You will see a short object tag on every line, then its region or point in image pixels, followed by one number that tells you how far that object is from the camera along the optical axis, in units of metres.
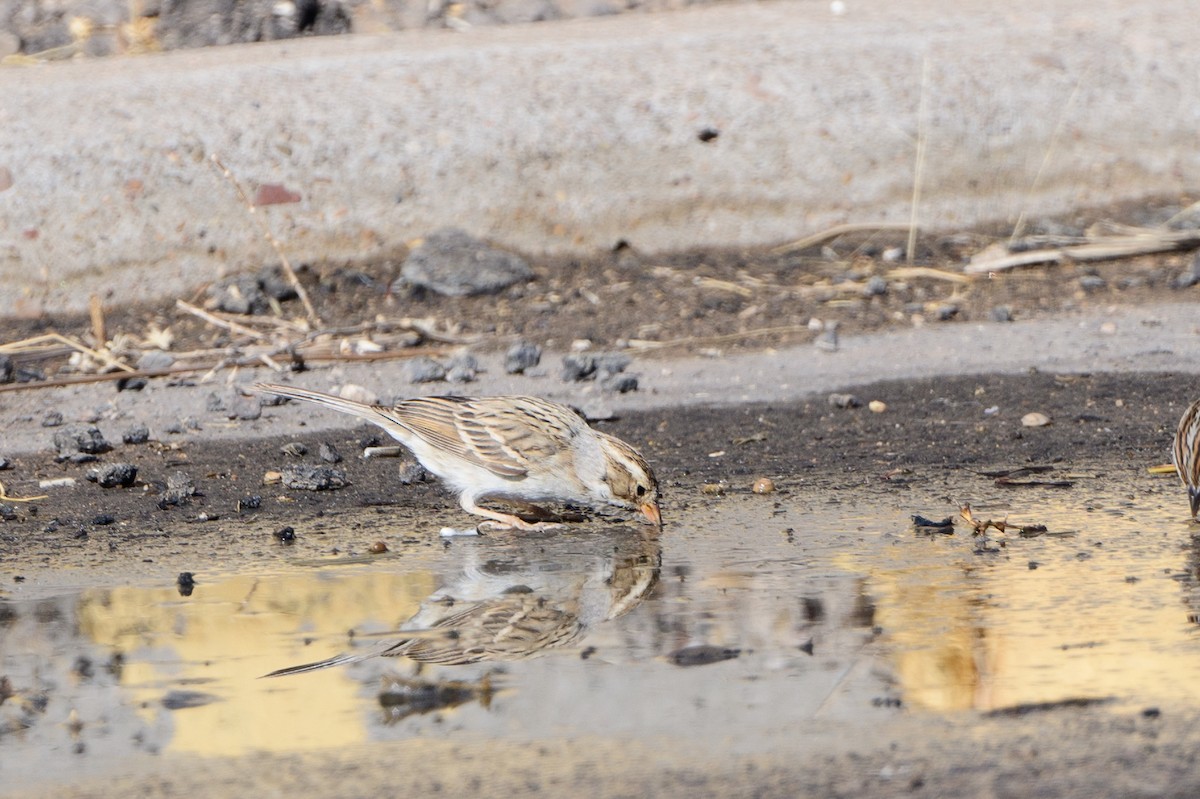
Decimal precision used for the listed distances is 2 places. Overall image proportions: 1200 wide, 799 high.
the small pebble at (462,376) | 15.41
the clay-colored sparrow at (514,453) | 11.00
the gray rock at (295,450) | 12.93
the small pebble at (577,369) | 15.24
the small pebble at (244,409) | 14.16
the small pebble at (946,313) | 17.11
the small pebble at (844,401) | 14.24
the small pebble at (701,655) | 7.95
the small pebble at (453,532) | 11.05
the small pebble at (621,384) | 14.89
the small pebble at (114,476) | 11.96
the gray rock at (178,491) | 11.59
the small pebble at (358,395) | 14.58
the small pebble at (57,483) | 12.18
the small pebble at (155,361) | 15.74
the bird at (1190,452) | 10.27
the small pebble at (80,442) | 12.95
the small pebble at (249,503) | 11.53
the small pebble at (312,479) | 11.97
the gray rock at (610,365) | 15.30
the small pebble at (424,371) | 15.29
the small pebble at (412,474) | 12.62
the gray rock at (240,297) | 17.02
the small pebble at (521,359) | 15.55
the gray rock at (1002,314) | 16.86
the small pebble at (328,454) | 12.79
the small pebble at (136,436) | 13.35
